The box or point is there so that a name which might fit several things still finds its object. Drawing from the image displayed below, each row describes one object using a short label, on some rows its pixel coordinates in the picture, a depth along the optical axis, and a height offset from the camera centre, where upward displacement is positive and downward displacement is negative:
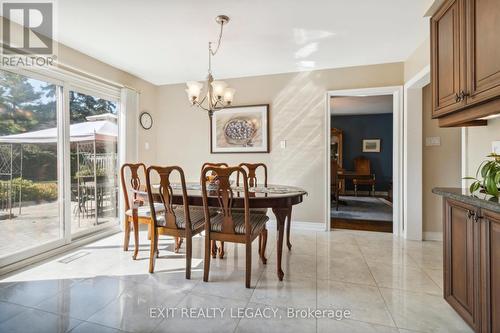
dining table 2.06 -0.29
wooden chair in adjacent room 6.62 -0.11
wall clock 4.02 +0.77
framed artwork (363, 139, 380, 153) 6.93 +0.57
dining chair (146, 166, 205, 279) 2.14 -0.51
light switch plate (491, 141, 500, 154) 1.62 +0.13
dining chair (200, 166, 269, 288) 1.95 -0.50
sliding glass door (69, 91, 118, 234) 3.08 +0.06
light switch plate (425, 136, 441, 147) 3.11 +0.32
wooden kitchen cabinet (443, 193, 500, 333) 1.26 -0.57
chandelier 2.47 +0.77
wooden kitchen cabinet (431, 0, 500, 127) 1.31 +0.65
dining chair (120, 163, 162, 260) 2.55 -0.46
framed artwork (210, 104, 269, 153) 3.86 +0.59
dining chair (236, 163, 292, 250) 3.02 -0.11
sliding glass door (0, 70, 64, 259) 2.38 +0.03
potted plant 1.28 -0.06
